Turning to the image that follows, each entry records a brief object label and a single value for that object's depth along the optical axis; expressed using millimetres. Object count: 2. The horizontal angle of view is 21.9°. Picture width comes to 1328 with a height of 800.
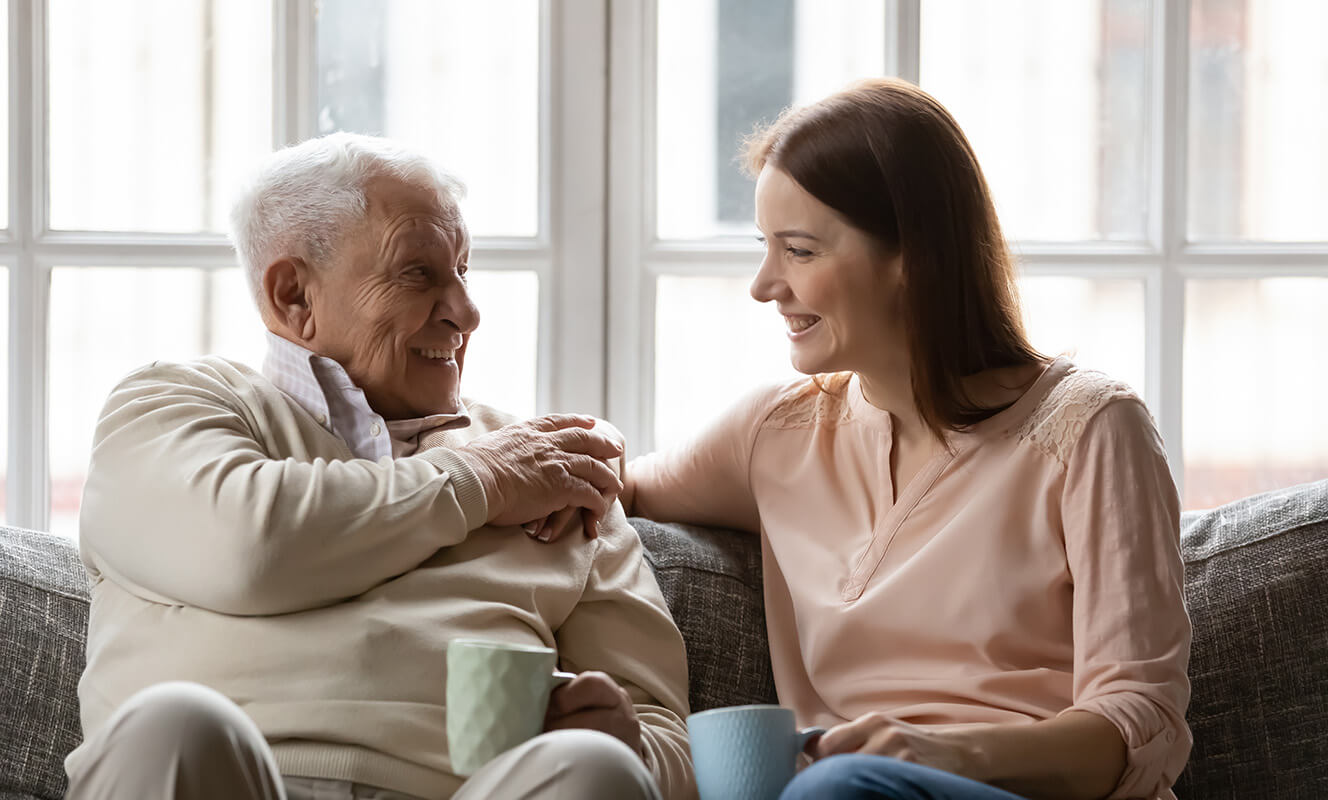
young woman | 2959
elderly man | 2912
